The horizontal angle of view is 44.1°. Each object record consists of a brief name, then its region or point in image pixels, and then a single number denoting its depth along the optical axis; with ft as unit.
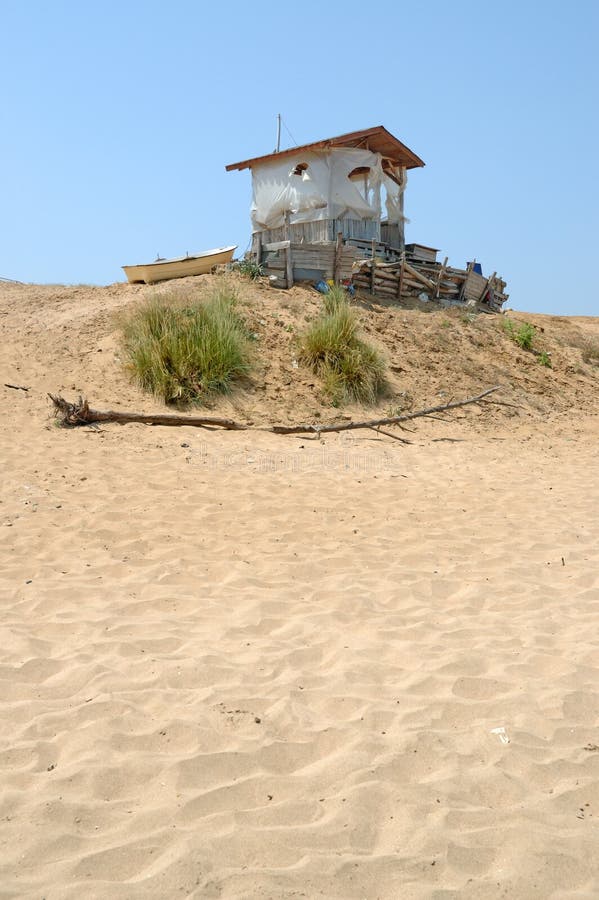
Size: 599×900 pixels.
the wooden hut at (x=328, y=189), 56.54
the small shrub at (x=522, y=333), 48.06
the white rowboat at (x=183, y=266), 48.88
